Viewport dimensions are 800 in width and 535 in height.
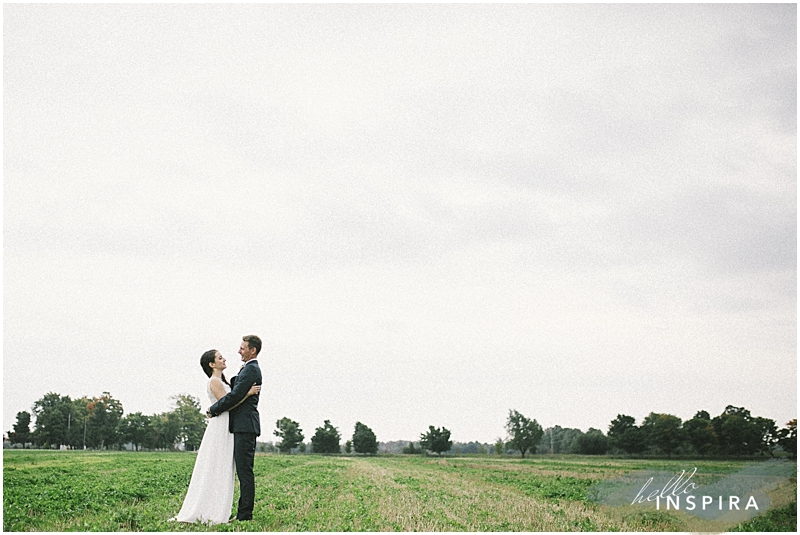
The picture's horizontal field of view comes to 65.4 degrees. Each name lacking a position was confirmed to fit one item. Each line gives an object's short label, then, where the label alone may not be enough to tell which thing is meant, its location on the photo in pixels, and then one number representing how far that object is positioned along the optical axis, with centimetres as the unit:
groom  759
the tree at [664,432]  4122
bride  761
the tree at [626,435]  4506
